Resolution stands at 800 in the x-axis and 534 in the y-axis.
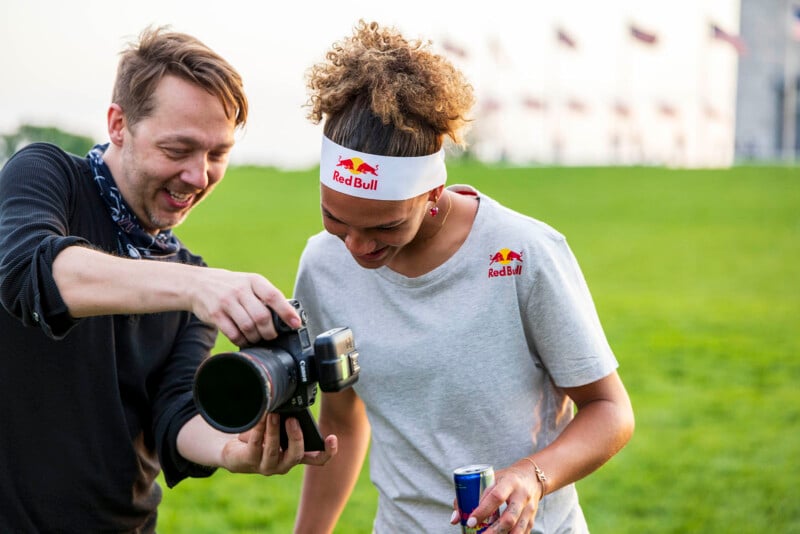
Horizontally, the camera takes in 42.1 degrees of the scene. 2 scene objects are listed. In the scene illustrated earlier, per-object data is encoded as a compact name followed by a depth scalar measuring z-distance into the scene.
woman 2.89
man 2.56
